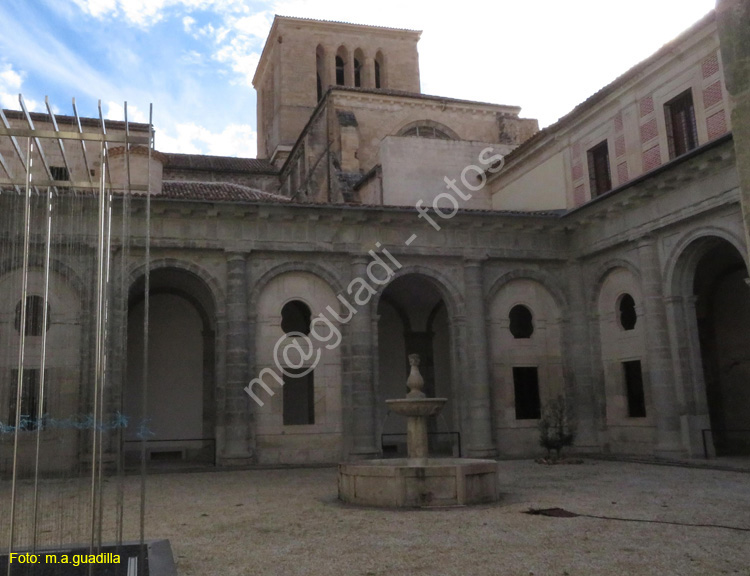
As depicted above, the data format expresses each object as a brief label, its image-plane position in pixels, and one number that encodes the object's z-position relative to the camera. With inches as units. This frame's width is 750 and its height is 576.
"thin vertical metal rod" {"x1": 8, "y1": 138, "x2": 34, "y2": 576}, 197.6
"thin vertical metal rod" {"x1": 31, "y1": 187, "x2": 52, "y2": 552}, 204.1
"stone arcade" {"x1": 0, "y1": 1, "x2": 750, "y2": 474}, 618.8
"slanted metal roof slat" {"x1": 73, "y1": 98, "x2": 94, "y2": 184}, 201.9
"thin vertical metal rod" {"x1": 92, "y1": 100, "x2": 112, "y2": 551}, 212.4
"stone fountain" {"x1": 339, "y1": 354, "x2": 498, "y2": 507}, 387.2
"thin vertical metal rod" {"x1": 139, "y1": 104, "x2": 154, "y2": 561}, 215.3
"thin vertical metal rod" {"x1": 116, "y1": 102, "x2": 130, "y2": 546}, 214.4
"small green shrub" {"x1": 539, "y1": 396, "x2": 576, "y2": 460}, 640.4
